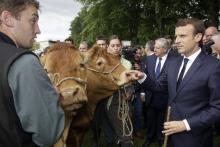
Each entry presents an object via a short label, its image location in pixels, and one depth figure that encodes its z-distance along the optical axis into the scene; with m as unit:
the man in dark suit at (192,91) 1.78
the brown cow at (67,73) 1.91
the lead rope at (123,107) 2.60
